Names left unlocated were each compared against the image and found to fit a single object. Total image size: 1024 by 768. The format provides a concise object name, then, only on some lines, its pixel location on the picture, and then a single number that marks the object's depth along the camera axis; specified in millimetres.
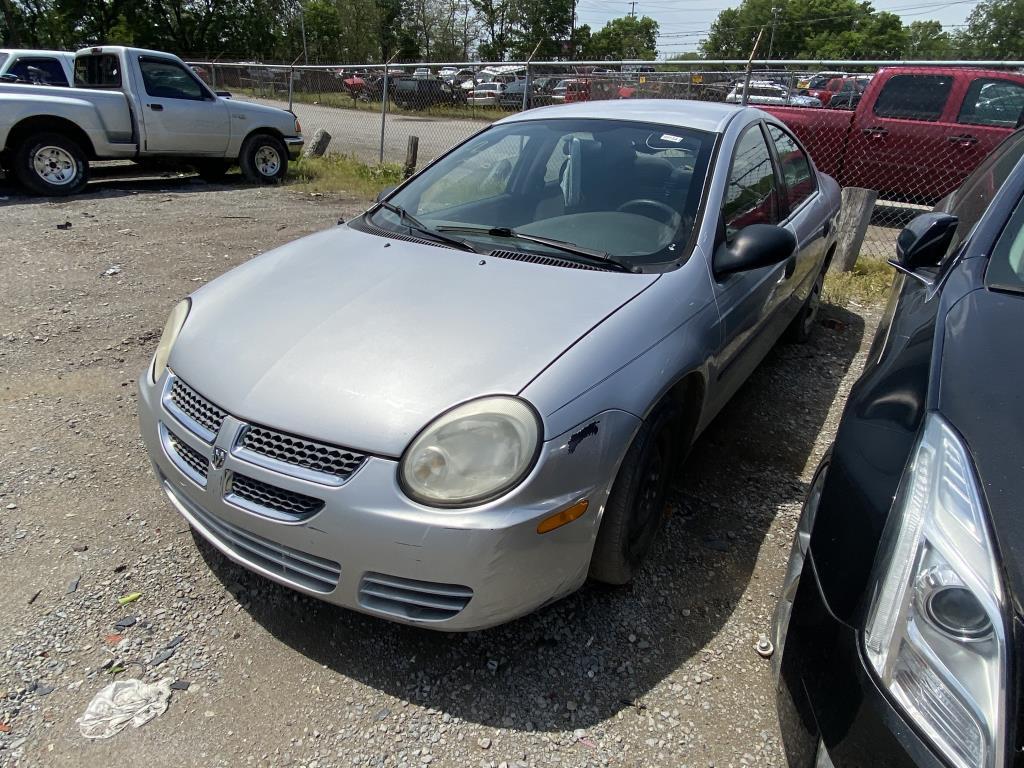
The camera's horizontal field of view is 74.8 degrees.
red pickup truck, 7547
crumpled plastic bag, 1843
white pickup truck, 8055
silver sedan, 1777
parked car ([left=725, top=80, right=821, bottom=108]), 9234
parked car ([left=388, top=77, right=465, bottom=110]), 14438
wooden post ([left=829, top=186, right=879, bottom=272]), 6074
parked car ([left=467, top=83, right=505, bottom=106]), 16214
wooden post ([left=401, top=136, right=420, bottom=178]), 10070
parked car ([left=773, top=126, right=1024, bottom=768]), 1159
